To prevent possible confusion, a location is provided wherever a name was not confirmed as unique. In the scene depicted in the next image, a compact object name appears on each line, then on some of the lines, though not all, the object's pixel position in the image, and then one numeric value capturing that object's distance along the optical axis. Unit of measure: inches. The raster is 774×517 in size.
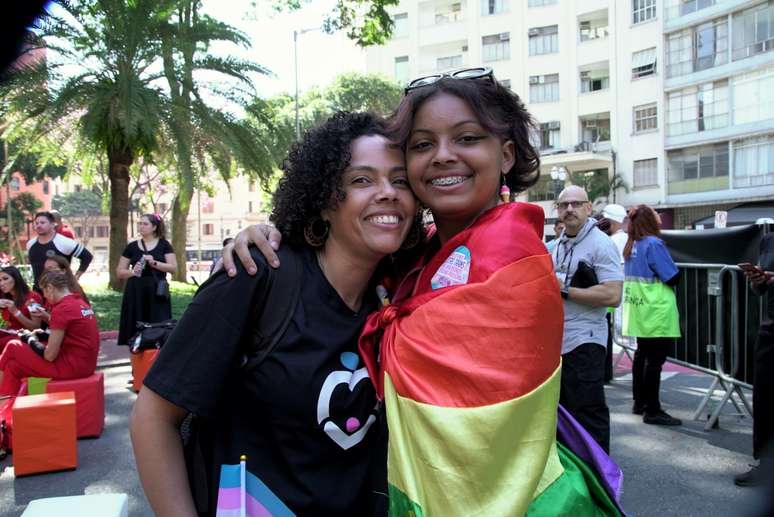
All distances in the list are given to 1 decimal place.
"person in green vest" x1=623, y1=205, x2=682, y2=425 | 226.8
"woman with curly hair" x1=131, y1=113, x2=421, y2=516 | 61.0
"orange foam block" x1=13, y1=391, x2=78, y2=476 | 184.7
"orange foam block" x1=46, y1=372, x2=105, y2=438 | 216.5
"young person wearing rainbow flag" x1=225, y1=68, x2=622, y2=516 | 50.2
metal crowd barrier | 214.1
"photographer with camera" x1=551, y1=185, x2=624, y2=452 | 156.3
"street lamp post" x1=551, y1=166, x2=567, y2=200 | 827.4
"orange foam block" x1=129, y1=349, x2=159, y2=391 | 261.3
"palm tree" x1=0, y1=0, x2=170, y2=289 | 448.1
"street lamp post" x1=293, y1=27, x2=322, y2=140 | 1149.7
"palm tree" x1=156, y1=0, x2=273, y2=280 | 500.1
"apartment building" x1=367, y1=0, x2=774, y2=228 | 1103.6
